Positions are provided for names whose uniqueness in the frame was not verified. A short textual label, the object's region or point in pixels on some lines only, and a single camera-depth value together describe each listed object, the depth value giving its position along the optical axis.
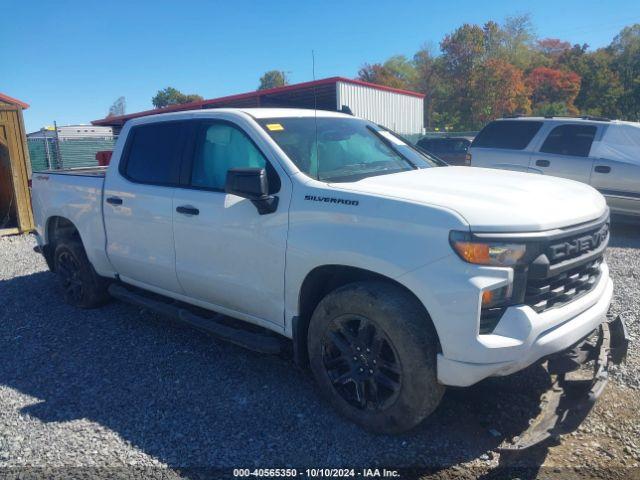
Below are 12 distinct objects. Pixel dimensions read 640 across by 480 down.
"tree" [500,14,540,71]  48.00
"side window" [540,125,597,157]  8.59
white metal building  21.09
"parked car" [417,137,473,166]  18.19
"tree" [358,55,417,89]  49.75
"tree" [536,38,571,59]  56.19
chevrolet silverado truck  2.61
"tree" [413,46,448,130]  42.78
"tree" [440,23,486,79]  40.31
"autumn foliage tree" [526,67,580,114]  41.34
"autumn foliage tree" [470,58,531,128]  37.03
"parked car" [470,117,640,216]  8.19
